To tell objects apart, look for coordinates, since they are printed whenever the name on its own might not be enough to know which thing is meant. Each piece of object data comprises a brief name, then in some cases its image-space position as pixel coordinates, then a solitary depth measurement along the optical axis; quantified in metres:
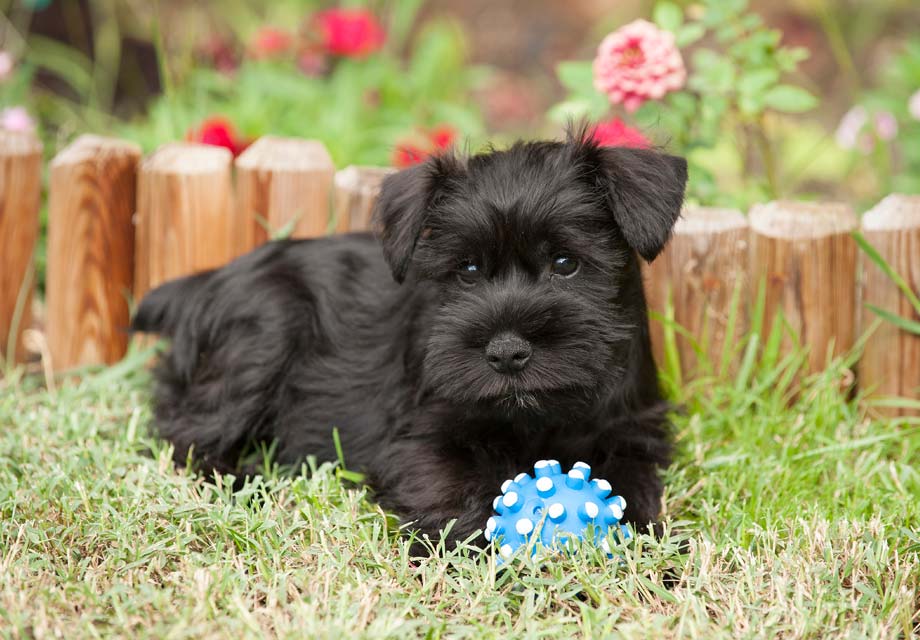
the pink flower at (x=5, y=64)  5.14
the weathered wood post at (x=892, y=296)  3.68
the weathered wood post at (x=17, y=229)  4.19
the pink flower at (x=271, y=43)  5.93
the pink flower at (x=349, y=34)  5.92
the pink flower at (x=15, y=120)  4.84
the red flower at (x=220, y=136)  4.57
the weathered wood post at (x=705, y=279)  3.82
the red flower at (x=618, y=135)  3.84
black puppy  2.87
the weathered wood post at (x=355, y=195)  4.16
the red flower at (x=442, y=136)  4.90
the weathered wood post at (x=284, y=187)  4.16
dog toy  2.76
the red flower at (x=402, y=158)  4.73
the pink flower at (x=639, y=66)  4.02
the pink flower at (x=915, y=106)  4.69
